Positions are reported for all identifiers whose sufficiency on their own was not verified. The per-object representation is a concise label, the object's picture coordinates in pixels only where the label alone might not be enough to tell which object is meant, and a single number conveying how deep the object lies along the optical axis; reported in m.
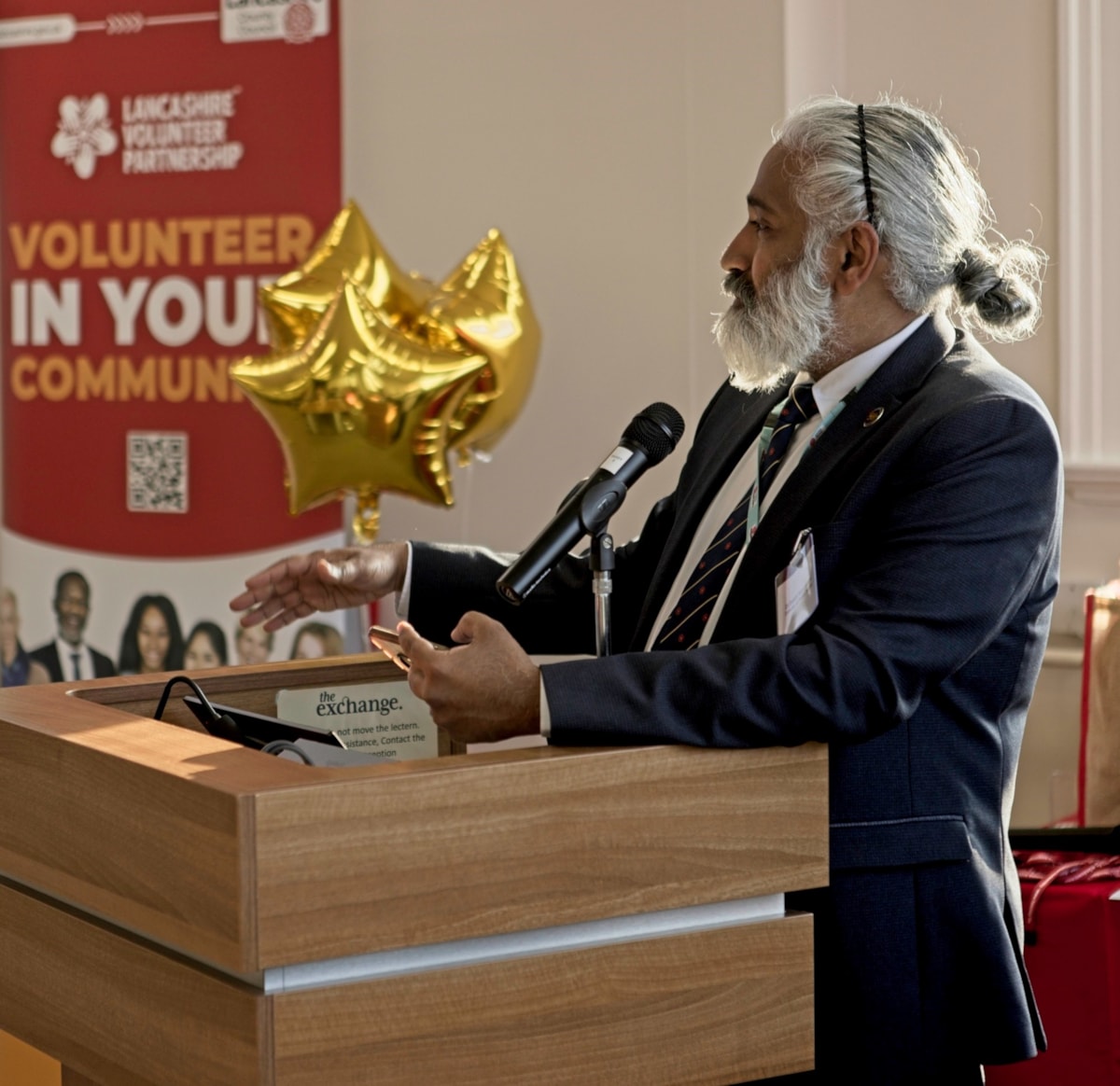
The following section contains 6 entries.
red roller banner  7.00
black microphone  4.22
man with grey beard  4.14
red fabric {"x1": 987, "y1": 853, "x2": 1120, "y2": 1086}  5.02
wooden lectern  3.95
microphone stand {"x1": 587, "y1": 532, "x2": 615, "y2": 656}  4.25
